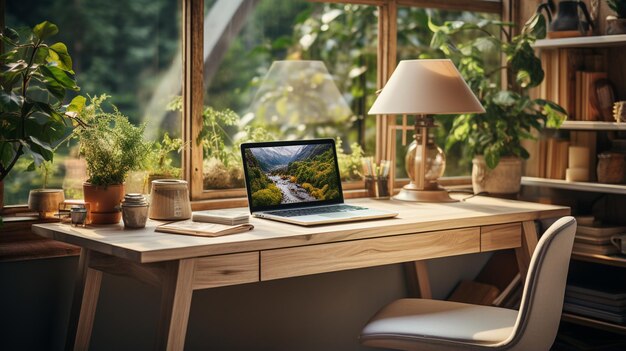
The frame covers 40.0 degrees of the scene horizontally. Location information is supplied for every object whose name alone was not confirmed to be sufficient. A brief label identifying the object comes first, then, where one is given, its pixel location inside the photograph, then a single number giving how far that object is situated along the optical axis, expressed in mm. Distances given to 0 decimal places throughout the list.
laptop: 3051
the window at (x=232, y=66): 3143
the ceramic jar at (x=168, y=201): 2922
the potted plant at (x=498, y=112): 3766
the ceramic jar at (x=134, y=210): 2772
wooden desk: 2465
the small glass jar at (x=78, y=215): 2783
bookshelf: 3797
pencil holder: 3631
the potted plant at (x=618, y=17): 3665
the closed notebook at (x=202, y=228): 2648
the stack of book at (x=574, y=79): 3852
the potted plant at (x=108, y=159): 2828
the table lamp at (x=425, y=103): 3354
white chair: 2559
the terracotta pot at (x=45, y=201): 2965
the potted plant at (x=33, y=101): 2502
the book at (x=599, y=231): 3750
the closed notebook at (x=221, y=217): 2762
